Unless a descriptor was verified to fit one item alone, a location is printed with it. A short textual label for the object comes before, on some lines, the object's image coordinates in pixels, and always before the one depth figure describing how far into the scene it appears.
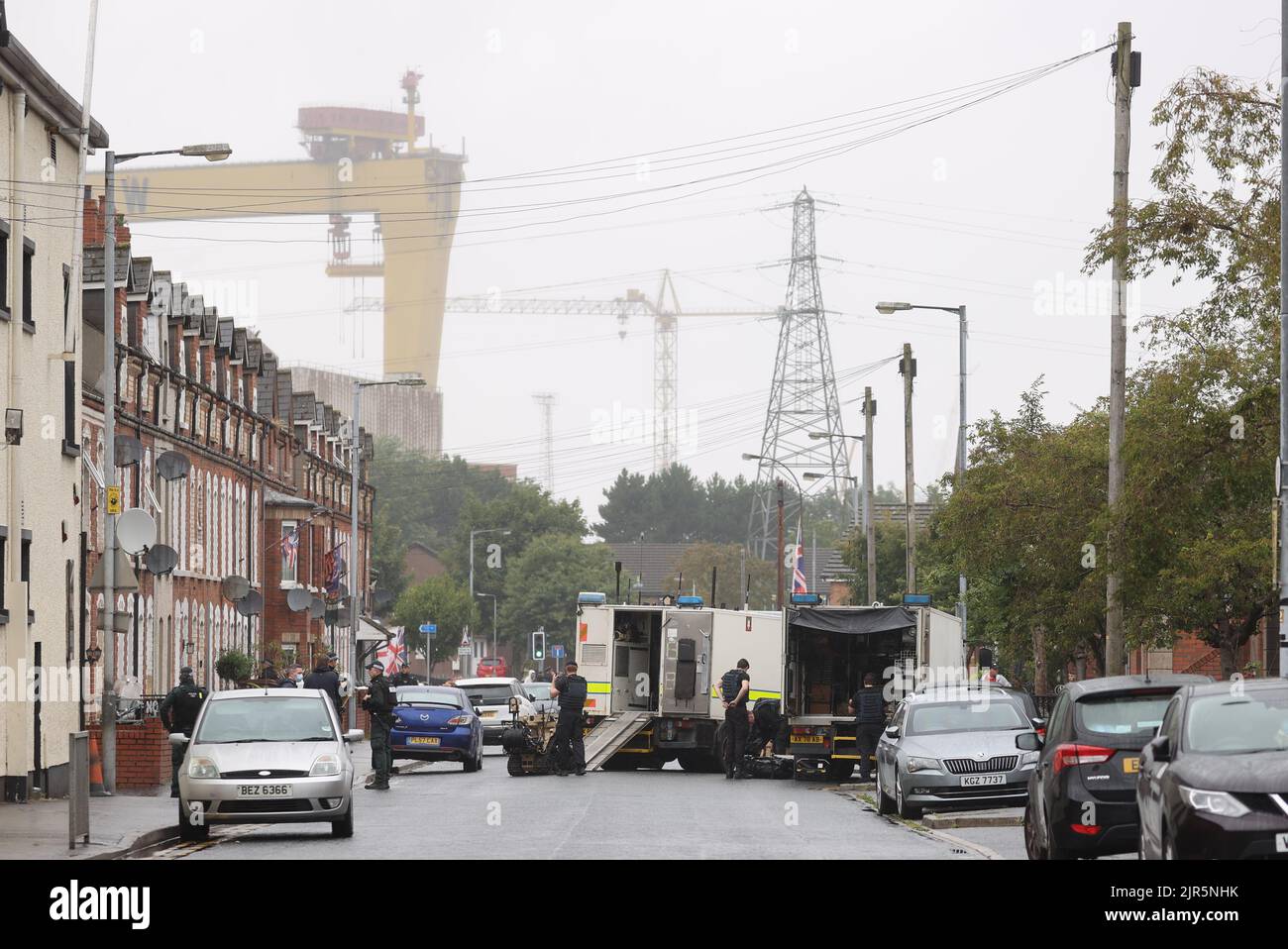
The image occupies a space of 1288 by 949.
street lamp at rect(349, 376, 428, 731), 51.05
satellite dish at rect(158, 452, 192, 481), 37.88
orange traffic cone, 28.14
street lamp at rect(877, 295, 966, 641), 42.75
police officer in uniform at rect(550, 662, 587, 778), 34.41
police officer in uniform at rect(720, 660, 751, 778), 34.53
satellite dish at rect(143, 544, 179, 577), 31.69
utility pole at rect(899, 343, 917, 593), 49.56
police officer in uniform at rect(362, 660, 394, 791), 29.39
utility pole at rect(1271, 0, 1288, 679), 21.94
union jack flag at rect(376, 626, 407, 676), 51.81
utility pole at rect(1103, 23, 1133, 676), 27.62
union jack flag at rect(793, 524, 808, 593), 59.72
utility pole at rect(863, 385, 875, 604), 53.55
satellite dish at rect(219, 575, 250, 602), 39.53
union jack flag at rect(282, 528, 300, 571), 60.28
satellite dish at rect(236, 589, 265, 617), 42.19
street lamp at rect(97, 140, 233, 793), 27.52
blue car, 37.53
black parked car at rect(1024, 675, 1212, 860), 16.19
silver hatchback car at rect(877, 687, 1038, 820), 24.89
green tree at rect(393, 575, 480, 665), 105.69
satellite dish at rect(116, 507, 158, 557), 27.92
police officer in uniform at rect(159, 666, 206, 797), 27.47
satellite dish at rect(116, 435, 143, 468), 37.41
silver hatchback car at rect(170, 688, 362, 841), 21.14
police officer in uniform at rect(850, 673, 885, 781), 33.19
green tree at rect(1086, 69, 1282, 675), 25.62
